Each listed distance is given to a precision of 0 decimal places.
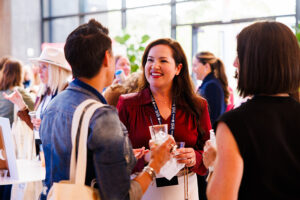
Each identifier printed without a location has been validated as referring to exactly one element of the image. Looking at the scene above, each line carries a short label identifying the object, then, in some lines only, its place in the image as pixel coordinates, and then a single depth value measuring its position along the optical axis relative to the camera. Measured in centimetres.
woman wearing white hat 307
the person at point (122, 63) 473
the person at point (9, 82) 418
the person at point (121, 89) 303
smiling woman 226
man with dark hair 135
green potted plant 885
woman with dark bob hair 121
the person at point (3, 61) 439
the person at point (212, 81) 458
